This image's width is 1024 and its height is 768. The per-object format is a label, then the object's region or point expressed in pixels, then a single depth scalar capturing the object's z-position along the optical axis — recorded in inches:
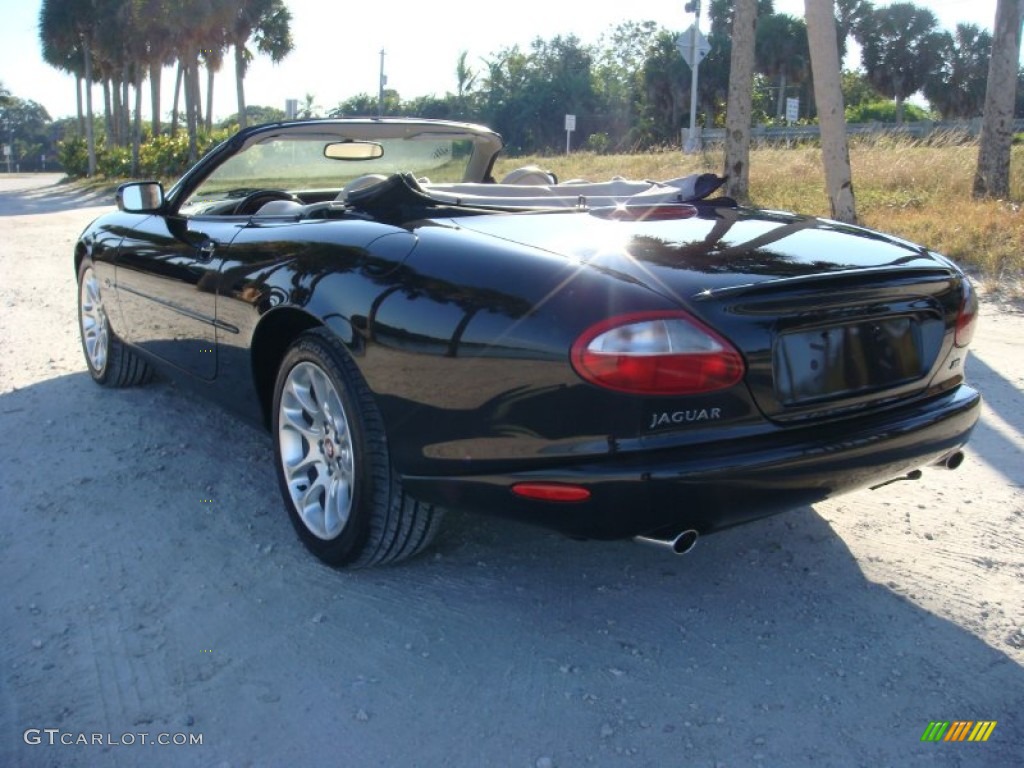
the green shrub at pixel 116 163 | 1485.0
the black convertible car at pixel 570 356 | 93.1
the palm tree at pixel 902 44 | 2235.5
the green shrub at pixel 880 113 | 2063.5
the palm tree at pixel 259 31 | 1336.1
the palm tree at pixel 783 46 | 2070.6
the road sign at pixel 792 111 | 1008.0
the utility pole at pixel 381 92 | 1710.1
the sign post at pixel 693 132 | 860.0
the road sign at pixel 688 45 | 668.7
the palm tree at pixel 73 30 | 1589.6
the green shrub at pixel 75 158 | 1722.4
